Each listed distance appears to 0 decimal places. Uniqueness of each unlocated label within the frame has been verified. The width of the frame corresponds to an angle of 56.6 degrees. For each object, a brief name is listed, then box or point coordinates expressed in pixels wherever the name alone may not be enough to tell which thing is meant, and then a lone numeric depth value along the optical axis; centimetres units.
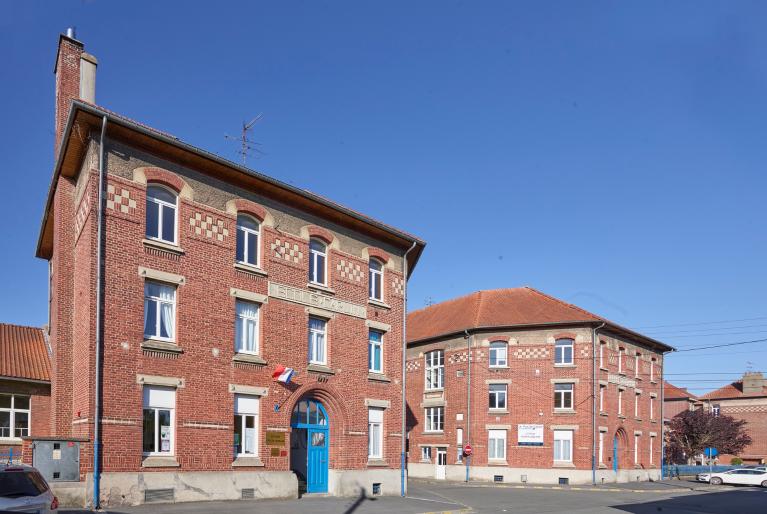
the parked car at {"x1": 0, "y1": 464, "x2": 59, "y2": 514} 1154
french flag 2252
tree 5584
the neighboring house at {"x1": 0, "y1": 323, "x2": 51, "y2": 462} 2445
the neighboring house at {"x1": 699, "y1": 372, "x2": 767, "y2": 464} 6644
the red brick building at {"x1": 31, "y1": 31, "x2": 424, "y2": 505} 1848
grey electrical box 1675
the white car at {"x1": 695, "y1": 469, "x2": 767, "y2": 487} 4325
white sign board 4084
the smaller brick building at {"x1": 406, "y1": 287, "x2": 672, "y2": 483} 4072
